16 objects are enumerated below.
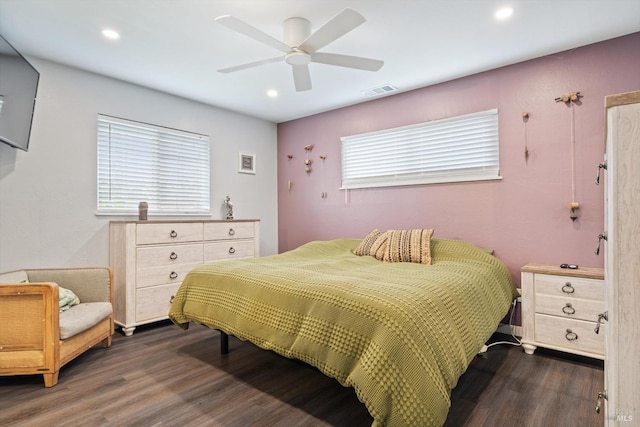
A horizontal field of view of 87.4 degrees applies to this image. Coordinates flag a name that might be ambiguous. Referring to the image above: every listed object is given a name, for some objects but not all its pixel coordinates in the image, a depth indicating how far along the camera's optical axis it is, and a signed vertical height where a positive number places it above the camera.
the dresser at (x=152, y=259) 3.11 -0.44
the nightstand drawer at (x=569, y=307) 2.43 -0.71
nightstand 2.43 -0.73
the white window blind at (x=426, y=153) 3.30 +0.67
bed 1.40 -0.56
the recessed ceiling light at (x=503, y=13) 2.28 +1.39
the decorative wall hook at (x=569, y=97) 2.80 +0.97
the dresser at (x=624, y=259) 0.97 -0.14
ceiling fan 1.99 +1.13
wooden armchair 2.12 -0.74
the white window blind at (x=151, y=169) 3.40 +0.52
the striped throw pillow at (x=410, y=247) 2.96 -0.30
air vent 3.67 +1.39
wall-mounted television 2.35 +0.90
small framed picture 4.62 +0.73
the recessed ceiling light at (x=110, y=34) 2.52 +1.40
